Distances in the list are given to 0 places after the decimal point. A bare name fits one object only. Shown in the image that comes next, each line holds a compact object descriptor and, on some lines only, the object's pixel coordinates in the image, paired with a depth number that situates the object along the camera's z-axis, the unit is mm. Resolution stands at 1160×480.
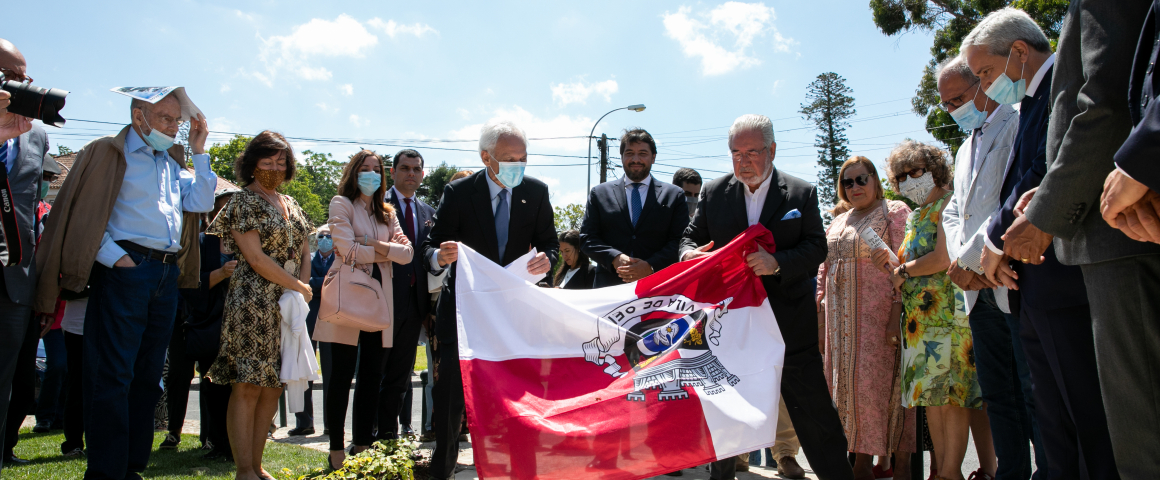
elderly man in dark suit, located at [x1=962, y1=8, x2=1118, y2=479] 2379
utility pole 28000
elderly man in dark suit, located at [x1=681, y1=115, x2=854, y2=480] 3688
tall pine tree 43438
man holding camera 3339
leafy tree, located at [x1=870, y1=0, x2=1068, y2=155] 22344
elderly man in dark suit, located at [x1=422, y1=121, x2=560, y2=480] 4078
